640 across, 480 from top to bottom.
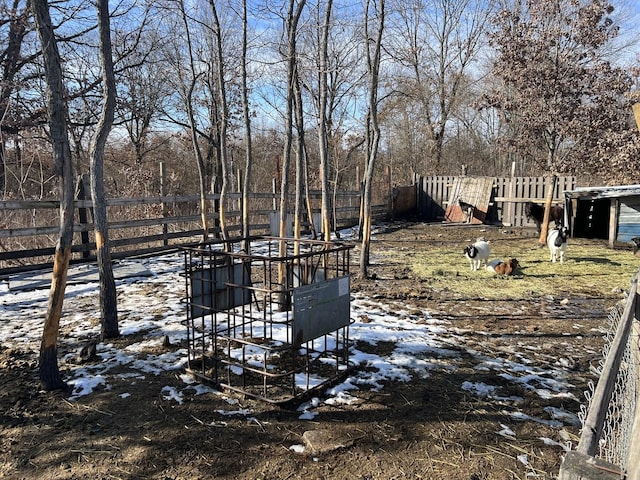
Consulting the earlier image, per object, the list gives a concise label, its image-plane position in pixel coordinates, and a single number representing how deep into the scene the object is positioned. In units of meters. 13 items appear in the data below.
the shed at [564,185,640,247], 10.28
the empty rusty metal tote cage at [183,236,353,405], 3.64
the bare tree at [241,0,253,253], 7.85
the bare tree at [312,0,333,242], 6.77
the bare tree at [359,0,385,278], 7.52
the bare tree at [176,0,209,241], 9.91
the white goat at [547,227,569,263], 9.09
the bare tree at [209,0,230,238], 8.90
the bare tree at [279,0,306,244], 6.01
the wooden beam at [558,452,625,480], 1.14
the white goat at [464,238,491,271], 8.70
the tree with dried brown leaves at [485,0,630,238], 14.18
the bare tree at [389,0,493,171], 25.22
